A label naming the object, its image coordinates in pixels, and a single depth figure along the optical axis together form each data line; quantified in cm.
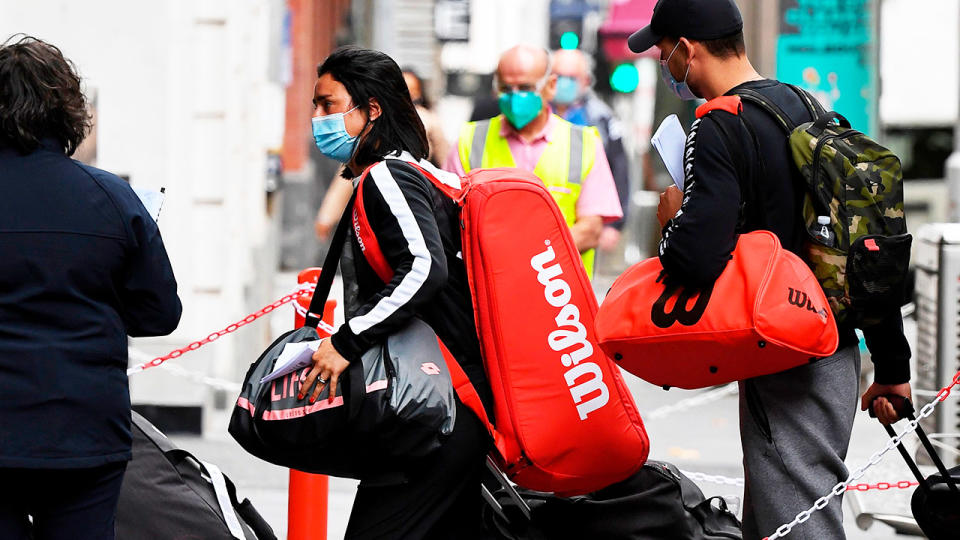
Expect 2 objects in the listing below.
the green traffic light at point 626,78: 6016
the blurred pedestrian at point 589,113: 1957
